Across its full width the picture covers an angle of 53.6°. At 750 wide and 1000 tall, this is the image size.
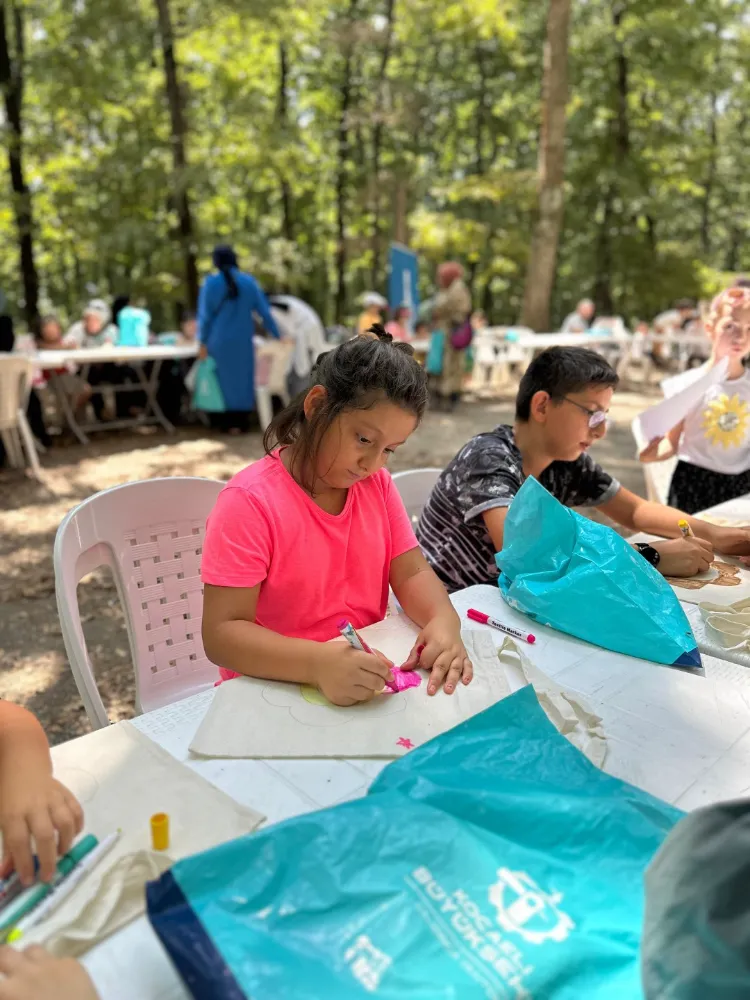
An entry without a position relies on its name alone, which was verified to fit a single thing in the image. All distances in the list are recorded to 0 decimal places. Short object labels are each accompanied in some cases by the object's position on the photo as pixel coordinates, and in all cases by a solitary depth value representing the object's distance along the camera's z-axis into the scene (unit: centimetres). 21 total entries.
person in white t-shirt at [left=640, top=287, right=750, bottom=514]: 257
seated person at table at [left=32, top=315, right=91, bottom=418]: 670
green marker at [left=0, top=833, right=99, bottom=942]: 69
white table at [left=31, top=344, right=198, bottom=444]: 627
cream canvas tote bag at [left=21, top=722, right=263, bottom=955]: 70
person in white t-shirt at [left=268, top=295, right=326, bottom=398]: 721
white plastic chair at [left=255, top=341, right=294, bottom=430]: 693
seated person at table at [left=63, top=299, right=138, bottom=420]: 761
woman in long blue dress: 651
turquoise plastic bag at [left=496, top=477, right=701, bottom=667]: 132
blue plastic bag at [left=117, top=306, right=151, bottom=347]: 782
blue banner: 1064
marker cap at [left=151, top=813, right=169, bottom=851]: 79
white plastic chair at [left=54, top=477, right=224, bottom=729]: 168
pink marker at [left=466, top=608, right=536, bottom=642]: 136
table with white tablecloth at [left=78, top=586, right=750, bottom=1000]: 67
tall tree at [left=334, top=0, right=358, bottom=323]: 1448
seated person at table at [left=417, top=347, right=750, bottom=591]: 179
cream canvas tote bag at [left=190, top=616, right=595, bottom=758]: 97
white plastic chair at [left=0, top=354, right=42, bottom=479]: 500
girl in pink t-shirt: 121
